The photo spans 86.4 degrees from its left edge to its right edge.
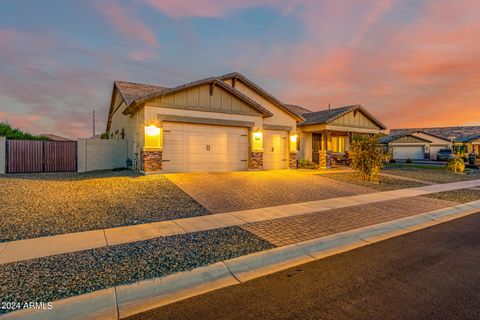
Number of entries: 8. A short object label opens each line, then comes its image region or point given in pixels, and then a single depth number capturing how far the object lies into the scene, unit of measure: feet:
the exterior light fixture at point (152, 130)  41.53
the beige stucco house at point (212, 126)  42.93
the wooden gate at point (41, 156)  49.32
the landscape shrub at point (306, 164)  64.12
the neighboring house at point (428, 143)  127.85
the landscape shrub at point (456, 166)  63.36
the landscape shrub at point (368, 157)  44.29
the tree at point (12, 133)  59.16
